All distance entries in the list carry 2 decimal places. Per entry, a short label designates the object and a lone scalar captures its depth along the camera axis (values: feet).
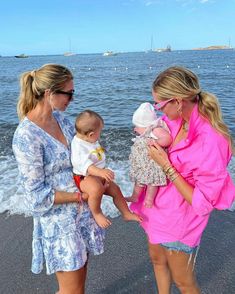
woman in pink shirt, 6.76
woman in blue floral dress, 7.32
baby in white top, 7.52
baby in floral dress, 7.47
